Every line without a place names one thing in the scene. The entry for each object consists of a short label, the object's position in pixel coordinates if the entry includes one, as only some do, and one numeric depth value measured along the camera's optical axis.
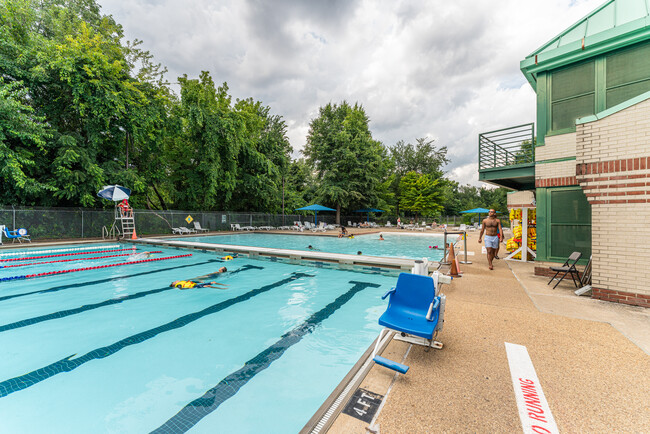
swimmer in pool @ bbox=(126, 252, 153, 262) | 9.81
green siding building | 4.25
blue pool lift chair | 2.77
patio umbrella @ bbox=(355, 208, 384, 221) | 31.81
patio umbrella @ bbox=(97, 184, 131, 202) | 13.15
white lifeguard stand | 14.90
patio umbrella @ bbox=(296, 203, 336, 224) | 24.24
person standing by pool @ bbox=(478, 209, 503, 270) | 7.35
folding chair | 5.00
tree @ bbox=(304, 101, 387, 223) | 30.58
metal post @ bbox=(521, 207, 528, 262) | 8.57
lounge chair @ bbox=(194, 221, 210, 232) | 19.88
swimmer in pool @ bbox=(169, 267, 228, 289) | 6.47
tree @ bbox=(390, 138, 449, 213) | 45.69
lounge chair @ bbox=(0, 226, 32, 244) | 11.57
